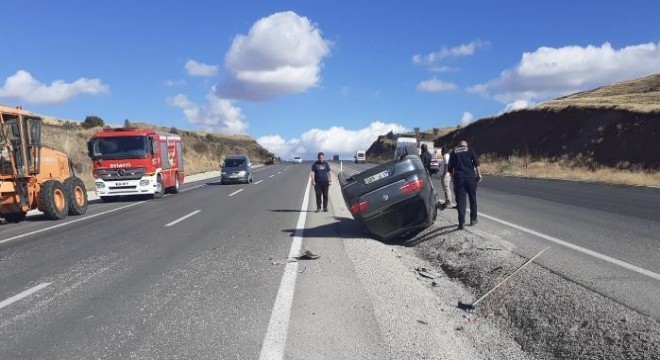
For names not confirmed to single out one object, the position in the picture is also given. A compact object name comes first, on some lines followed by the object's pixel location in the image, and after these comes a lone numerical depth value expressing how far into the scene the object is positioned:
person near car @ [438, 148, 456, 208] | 15.57
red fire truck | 21.88
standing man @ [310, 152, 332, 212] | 16.05
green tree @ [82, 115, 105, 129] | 74.45
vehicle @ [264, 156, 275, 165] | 94.85
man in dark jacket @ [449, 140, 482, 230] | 11.09
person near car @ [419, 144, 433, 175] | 16.70
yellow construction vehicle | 14.59
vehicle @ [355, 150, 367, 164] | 89.88
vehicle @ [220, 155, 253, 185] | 32.53
